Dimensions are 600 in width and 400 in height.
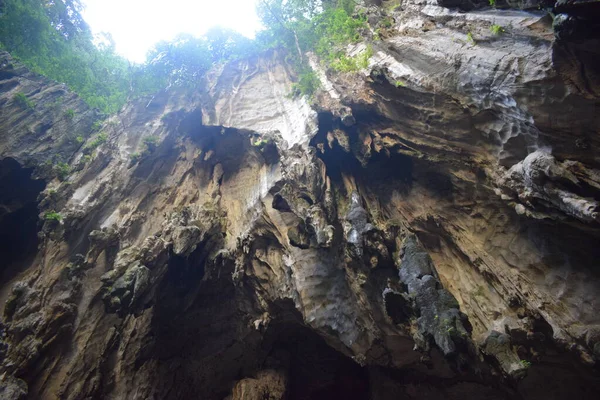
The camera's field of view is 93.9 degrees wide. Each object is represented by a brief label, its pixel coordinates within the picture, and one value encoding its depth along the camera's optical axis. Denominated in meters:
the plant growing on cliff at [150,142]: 12.61
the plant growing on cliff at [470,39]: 6.00
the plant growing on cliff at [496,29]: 5.43
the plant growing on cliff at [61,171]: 11.75
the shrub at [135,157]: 12.12
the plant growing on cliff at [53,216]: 9.88
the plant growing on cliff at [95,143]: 12.74
